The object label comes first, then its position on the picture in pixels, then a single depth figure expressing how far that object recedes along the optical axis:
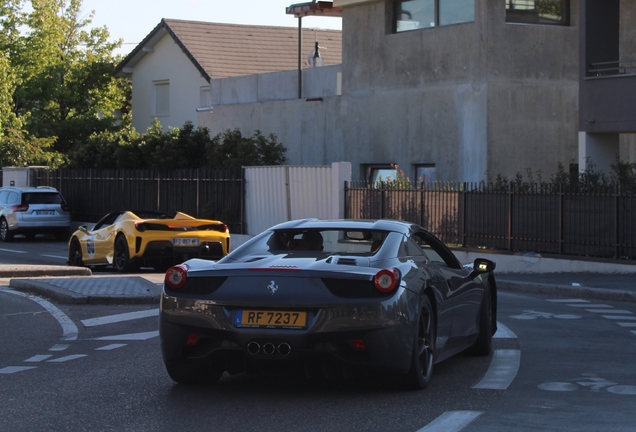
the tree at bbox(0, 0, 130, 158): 51.00
